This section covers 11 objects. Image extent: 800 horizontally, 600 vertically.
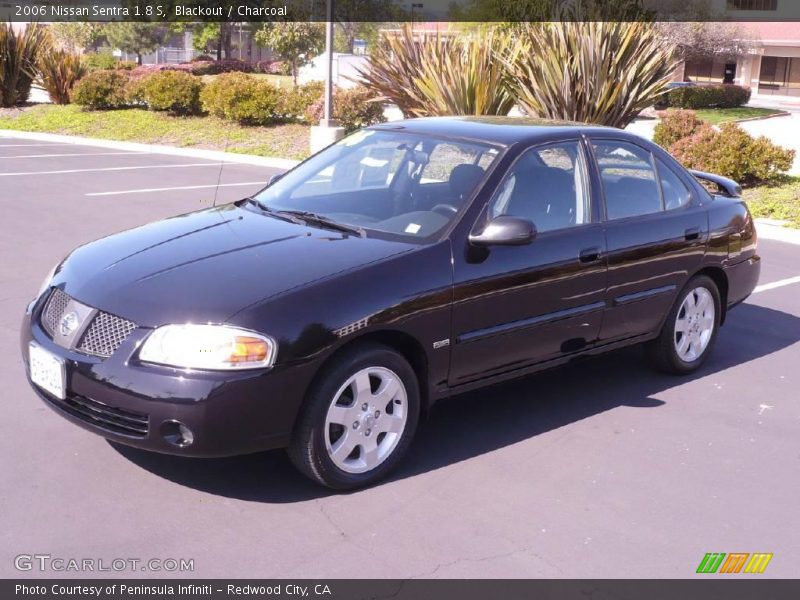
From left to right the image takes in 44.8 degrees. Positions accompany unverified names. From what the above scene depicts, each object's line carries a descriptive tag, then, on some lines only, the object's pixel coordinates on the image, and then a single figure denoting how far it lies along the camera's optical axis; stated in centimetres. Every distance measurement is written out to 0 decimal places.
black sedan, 421
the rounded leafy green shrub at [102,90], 2641
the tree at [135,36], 6266
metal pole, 1794
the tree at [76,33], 6738
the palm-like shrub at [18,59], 2834
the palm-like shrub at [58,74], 2842
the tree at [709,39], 4975
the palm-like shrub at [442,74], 1633
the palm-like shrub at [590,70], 1536
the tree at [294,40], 4881
